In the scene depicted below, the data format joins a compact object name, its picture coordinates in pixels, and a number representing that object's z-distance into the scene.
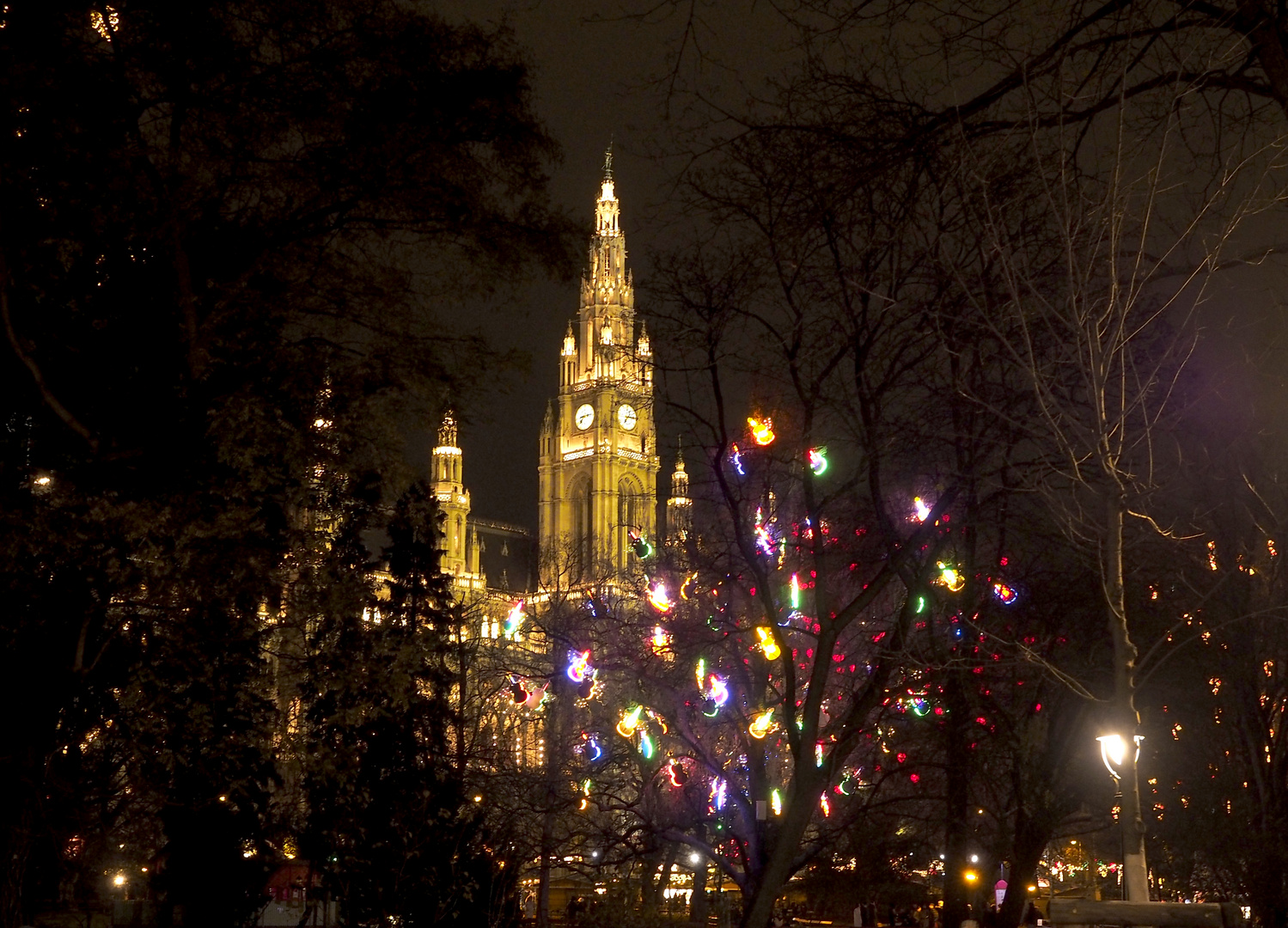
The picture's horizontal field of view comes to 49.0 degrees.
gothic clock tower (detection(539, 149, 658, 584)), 117.94
